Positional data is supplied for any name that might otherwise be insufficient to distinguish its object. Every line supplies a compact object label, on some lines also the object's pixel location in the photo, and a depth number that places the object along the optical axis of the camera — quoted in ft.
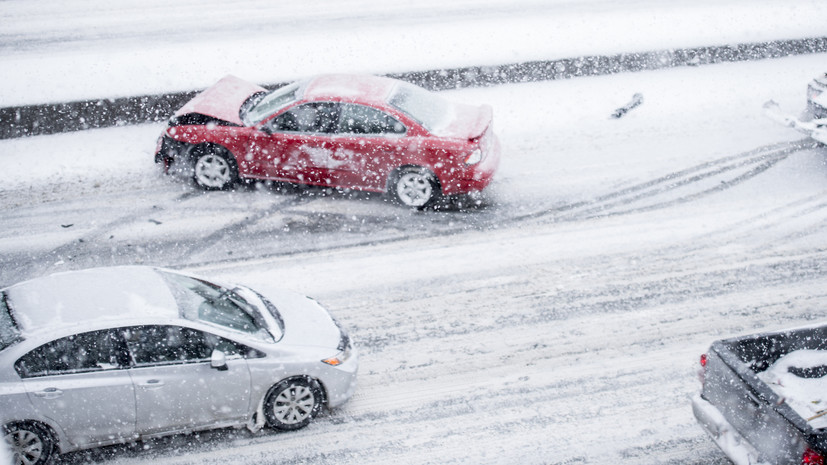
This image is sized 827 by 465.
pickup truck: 33.91
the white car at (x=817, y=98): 71.56
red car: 64.34
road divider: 77.82
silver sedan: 38.22
